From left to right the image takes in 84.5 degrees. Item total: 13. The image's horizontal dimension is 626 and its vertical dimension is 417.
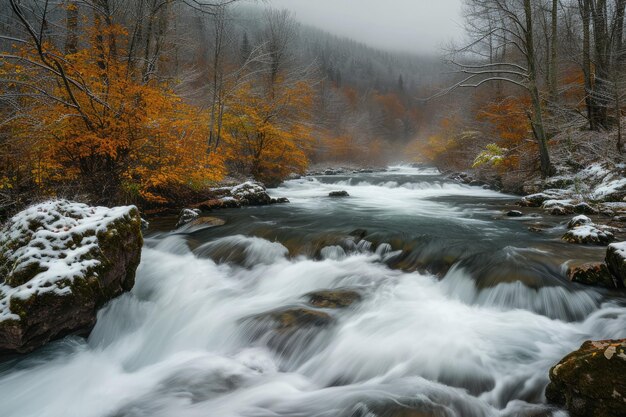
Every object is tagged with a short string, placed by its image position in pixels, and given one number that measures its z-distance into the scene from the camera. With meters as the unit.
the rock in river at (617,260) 4.20
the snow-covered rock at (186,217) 8.61
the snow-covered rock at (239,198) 10.69
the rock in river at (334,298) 4.77
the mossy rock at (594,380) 2.33
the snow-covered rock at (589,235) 5.83
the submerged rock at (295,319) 4.27
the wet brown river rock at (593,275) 4.45
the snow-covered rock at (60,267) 3.57
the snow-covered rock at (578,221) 6.86
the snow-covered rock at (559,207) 8.77
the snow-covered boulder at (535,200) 10.44
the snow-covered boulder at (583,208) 8.68
